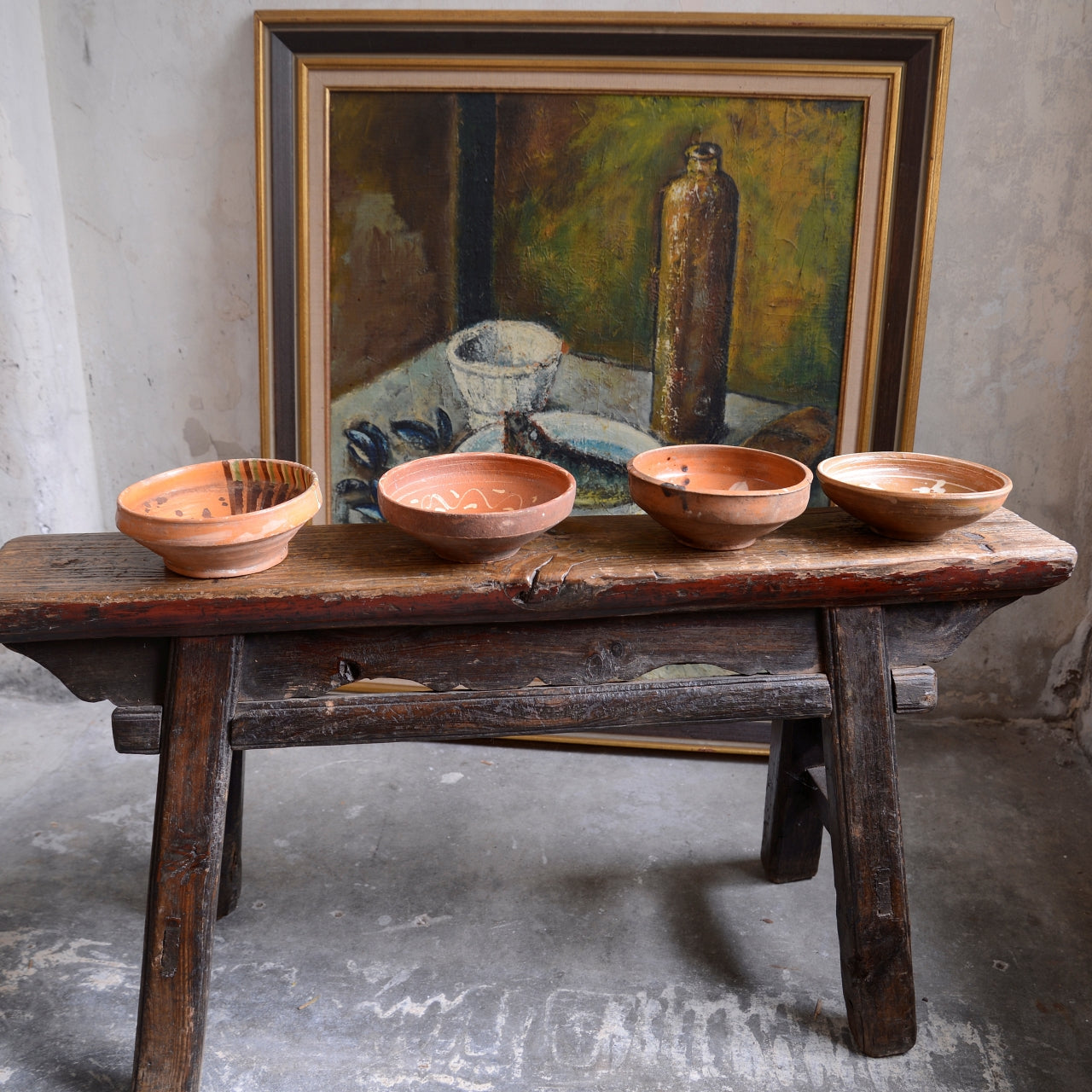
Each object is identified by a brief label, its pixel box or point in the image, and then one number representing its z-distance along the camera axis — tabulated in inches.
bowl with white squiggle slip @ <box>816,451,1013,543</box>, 79.4
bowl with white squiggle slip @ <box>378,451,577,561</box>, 74.5
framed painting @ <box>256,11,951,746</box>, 110.8
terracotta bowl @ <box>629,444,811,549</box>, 77.1
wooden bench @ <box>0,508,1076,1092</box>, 74.1
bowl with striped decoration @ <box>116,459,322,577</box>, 70.9
